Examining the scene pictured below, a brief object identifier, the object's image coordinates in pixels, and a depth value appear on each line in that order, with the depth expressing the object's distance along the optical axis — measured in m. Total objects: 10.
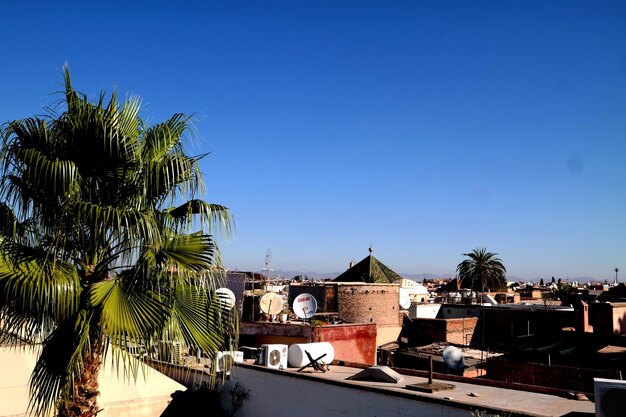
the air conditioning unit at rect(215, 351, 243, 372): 16.97
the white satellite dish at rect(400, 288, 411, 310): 47.66
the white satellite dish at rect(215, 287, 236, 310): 8.51
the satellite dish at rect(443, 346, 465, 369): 19.91
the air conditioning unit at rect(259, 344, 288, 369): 16.80
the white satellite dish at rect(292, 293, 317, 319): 22.34
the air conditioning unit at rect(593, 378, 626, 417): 9.10
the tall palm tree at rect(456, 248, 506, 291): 64.06
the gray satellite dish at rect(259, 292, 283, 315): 23.64
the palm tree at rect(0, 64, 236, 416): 7.09
